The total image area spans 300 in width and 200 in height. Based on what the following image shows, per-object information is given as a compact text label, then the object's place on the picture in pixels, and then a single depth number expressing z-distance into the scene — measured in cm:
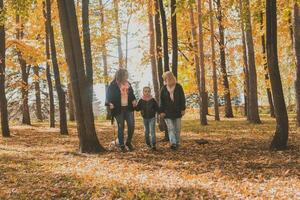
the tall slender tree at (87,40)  1612
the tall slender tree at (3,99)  1952
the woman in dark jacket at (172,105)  1212
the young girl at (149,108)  1236
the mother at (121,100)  1216
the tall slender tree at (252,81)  2039
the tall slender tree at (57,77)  1998
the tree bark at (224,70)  2956
